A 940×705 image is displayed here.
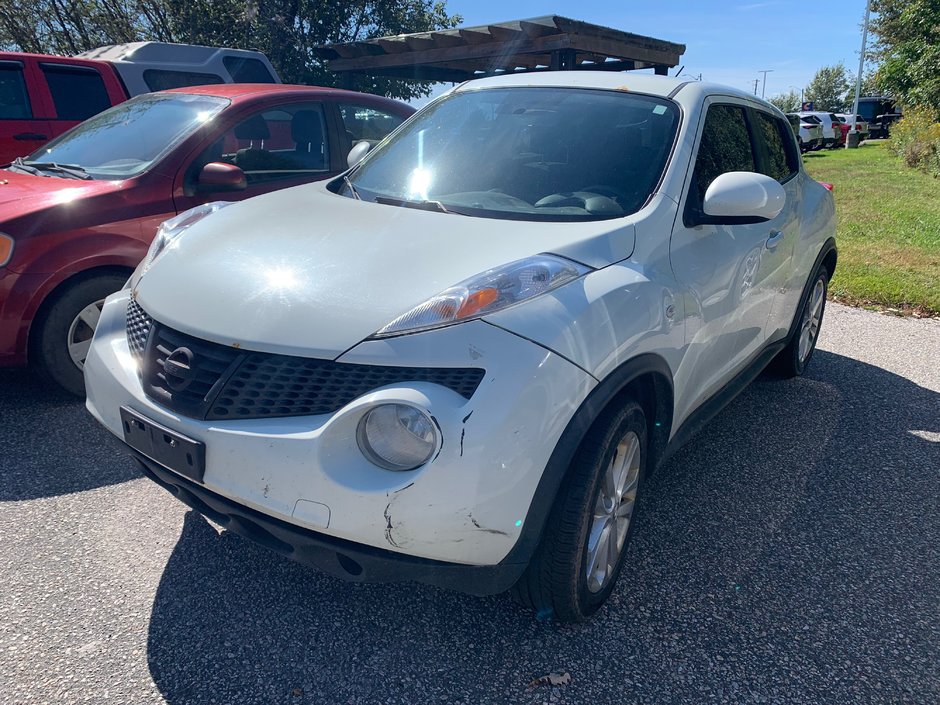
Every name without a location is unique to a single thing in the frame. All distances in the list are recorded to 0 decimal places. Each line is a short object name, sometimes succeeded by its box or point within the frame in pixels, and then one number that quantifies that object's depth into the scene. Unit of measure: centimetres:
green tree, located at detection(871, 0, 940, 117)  2023
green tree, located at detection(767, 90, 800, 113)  8669
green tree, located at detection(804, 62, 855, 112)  8662
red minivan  370
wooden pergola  822
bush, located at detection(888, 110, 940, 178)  1761
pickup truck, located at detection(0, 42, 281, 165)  684
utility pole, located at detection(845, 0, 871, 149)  3234
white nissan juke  190
